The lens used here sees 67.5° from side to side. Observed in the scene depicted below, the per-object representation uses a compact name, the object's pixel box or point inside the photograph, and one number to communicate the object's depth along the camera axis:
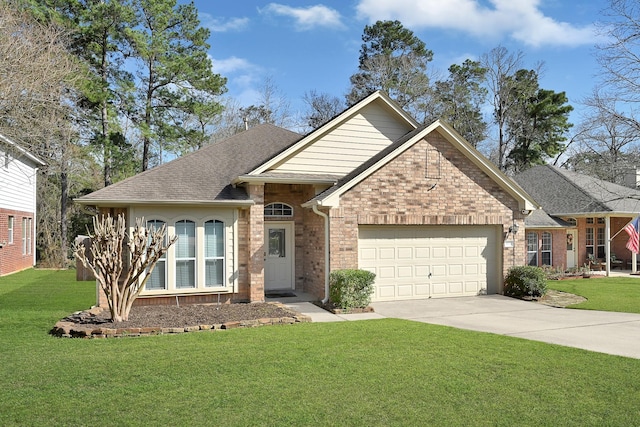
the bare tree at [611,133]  14.84
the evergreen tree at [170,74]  27.64
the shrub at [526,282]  13.65
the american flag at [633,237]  17.44
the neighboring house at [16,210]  20.06
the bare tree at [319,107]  37.31
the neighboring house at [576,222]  20.61
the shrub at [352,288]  11.63
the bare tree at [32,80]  14.41
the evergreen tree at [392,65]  34.00
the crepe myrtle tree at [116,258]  9.84
